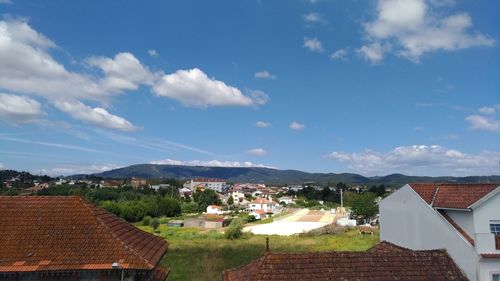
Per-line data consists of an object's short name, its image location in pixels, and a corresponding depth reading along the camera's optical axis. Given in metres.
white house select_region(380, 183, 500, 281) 13.91
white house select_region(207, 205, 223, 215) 105.00
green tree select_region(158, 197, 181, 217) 97.38
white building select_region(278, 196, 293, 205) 150.00
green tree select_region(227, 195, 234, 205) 134.82
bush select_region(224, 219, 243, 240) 58.38
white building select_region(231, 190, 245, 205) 146.76
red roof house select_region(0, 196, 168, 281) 12.30
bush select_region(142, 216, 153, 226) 77.94
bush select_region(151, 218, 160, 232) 70.90
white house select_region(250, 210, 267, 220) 98.67
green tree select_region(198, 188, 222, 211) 117.62
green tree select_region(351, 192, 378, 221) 79.31
